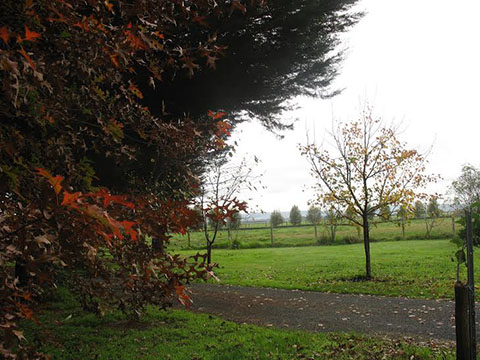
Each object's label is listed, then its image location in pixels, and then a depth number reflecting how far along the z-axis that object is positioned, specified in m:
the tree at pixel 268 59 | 5.49
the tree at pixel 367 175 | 10.36
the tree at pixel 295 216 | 50.22
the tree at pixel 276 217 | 43.81
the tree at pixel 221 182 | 13.31
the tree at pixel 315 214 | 38.48
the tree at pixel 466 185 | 28.19
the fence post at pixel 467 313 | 3.14
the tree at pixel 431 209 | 19.13
